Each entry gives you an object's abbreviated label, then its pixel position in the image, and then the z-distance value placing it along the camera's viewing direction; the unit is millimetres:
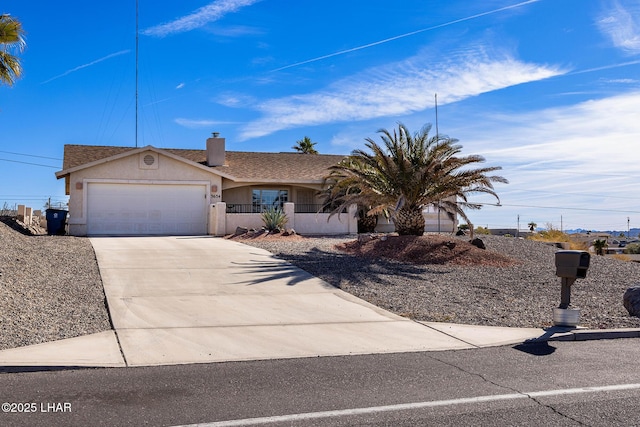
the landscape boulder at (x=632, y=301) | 10164
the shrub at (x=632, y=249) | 35406
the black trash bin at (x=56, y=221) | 23875
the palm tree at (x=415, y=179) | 18094
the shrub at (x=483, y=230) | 37381
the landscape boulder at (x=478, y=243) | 18525
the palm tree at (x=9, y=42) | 19625
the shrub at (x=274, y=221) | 23453
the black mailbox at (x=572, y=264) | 8742
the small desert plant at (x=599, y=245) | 30484
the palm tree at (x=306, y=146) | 51125
